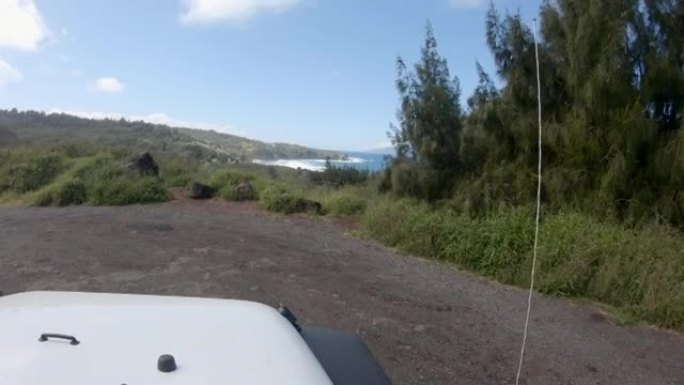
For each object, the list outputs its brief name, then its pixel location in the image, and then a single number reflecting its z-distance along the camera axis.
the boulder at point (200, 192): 13.14
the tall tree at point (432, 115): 9.18
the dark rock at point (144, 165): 14.80
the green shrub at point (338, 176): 17.23
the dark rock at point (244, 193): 12.72
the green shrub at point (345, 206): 10.96
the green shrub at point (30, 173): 14.98
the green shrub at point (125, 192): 12.55
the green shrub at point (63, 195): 12.73
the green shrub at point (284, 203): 11.19
